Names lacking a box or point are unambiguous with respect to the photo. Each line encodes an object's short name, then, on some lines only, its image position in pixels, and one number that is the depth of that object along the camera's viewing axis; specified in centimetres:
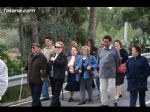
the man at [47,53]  1207
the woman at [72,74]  1205
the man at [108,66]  1070
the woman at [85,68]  1184
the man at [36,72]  1084
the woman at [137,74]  970
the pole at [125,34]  2532
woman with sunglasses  1099
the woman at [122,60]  1193
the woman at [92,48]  1255
